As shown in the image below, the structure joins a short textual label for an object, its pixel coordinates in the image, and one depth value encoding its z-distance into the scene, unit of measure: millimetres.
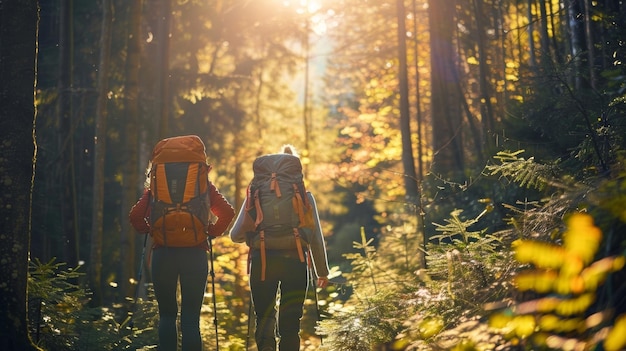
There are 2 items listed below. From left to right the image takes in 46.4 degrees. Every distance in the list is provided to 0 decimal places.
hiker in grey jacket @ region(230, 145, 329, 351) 6281
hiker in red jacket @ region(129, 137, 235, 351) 6188
